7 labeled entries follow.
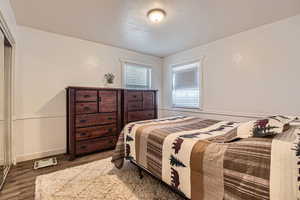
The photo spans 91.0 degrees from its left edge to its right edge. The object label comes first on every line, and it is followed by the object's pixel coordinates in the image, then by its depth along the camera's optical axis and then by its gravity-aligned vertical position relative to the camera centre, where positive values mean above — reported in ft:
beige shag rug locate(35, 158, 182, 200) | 5.53 -3.58
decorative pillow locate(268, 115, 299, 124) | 4.49 -0.69
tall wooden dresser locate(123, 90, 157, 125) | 10.96 -0.39
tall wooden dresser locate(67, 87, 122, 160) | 8.82 -1.20
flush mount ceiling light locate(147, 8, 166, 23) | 7.34 +4.37
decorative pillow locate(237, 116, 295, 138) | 3.68 -0.75
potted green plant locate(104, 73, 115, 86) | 11.71 +1.76
